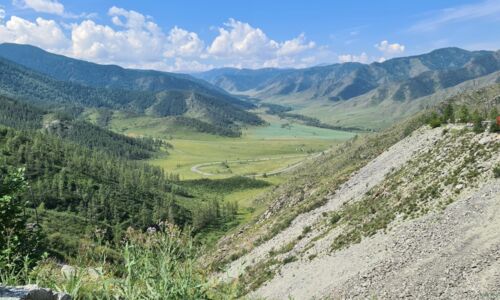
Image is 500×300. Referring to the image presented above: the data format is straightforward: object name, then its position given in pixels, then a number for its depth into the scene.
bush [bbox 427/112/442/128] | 76.94
